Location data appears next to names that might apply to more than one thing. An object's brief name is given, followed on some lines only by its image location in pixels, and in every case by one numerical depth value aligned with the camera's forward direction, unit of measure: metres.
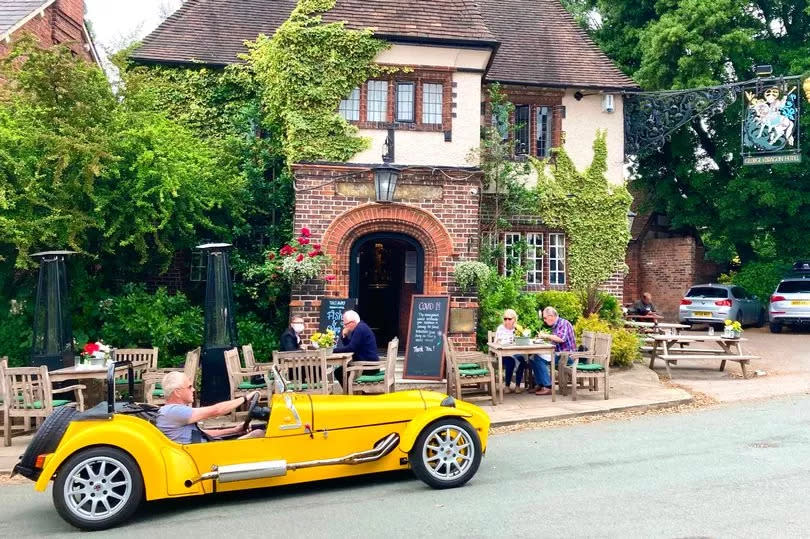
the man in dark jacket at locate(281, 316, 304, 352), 11.23
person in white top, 11.80
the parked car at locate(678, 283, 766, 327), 22.47
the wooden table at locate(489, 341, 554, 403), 11.19
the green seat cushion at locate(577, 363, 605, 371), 11.57
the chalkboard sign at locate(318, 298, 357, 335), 13.65
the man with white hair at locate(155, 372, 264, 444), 6.28
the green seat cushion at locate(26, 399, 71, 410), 9.33
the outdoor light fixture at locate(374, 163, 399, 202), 13.56
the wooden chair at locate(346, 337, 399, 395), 10.52
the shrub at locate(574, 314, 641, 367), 14.50
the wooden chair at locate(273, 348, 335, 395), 9.74
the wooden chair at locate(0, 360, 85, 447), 8.91
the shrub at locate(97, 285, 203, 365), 13.46
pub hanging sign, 15.77
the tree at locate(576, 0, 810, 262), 20.83
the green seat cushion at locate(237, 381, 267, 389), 10.10
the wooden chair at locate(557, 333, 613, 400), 11.46
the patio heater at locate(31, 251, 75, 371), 10.59
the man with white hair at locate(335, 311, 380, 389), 11.12
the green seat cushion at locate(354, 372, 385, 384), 10.80
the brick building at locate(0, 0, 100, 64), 17.31
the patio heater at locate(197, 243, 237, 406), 10.20
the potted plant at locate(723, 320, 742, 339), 13.67
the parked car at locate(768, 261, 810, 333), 21.05
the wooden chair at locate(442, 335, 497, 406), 10.89
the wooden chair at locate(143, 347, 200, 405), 10.15
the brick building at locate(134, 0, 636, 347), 14.12
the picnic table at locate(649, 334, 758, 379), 13.47
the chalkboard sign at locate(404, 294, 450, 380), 12.76
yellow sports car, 5.89
